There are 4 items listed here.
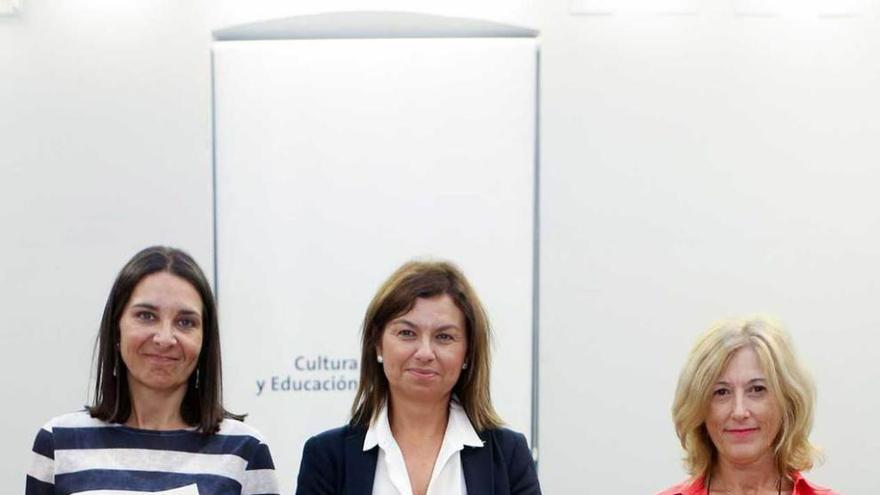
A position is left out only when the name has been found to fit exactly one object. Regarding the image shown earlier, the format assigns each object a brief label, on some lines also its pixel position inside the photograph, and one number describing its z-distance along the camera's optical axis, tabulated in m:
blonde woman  3.05
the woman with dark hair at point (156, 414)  3.01
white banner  5.38
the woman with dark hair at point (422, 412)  3.13
